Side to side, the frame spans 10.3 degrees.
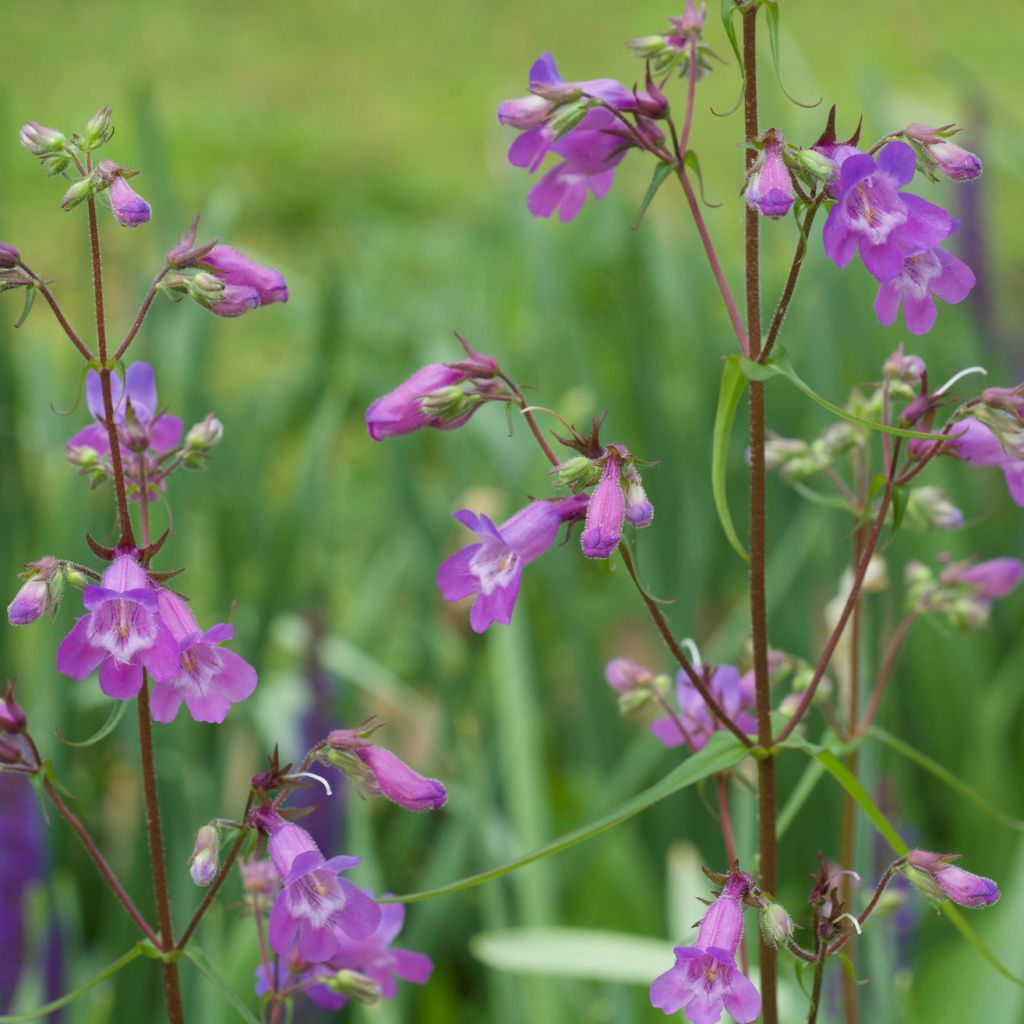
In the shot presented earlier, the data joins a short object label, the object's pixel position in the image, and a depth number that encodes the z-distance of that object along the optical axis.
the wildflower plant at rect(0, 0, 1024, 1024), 0.97
